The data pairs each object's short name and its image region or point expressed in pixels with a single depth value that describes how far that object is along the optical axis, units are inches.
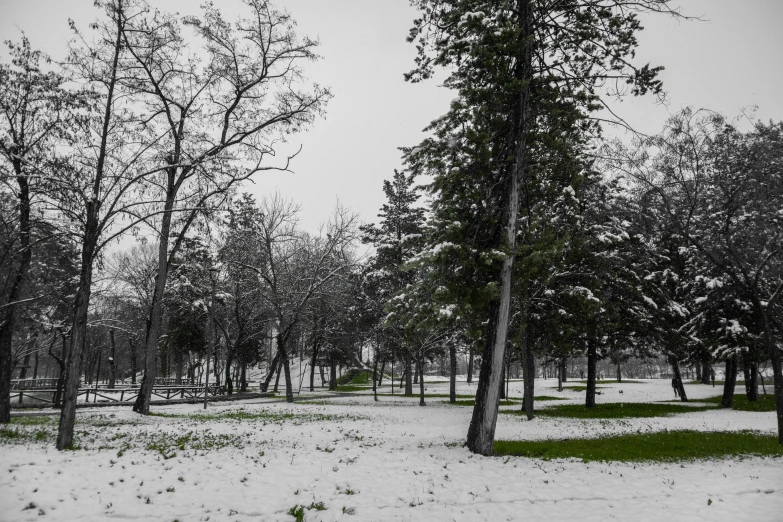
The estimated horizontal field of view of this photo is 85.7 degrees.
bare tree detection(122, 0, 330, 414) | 574.9
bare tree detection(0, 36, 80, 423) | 446.3
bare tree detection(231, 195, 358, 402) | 1032.8
